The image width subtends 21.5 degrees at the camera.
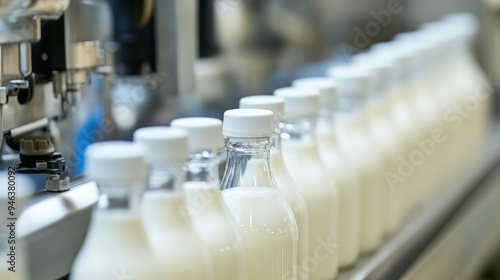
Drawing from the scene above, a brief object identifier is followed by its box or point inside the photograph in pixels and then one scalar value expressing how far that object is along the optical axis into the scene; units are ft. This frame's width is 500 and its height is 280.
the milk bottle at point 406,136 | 4.72
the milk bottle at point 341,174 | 4.12
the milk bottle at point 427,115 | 5.18
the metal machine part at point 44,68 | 3.55
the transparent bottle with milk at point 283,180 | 3.69
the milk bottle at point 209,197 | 3.26
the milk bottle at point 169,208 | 3.09
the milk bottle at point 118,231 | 3.00
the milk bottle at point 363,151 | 4.31
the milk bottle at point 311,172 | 3.89
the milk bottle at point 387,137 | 4.56
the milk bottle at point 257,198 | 3.45
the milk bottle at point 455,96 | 6.00
